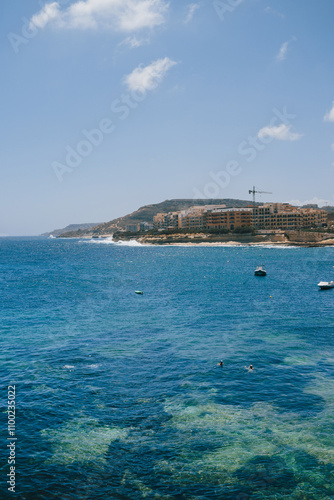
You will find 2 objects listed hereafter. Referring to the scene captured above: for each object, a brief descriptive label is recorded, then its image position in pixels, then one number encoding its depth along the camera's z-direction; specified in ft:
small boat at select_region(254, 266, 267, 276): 328.70
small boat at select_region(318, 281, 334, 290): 252.83
